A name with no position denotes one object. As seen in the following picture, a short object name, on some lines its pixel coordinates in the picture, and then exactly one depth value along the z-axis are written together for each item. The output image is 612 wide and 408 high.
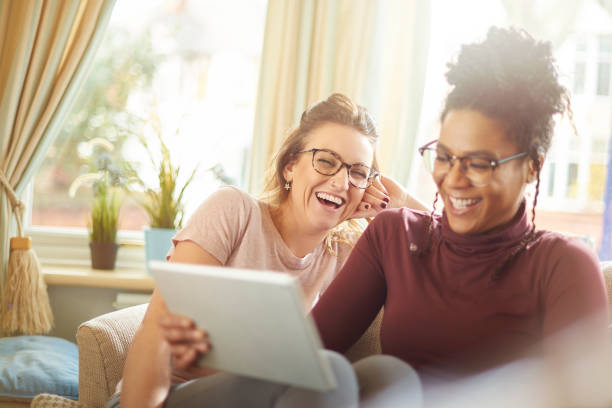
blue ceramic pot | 2.60
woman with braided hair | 1.24
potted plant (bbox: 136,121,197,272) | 2.60
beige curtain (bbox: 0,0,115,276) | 2.68
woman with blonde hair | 1.58
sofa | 1.59
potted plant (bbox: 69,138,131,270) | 2.76
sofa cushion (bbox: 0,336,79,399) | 1.97
